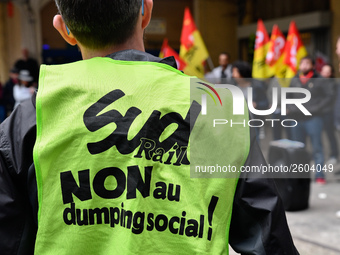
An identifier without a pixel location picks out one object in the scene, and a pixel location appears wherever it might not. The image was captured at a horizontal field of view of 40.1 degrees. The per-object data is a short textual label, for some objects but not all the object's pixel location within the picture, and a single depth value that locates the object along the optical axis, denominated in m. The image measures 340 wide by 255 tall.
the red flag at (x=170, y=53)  8.92
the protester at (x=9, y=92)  10.72
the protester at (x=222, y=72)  9.23
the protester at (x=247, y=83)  7.47
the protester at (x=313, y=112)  7.18
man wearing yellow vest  1.22
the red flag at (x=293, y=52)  8.75
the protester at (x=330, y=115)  7.34
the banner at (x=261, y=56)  8.61
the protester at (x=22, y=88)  9.95
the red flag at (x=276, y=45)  8.94
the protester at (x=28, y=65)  12.62
